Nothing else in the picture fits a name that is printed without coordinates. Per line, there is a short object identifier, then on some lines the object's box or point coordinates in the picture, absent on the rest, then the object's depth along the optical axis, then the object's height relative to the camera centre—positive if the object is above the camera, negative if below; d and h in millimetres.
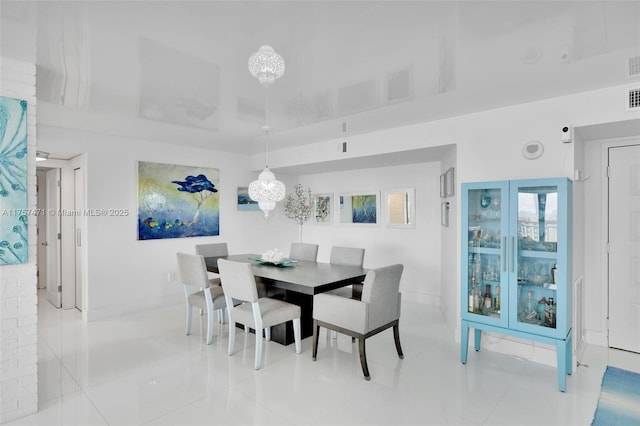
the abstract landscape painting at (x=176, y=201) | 5035 +163
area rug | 2410 -1397
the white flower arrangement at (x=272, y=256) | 4129 -518
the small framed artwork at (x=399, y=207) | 5461 +68
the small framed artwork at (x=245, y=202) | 6191 +172
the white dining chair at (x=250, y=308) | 3172 -909
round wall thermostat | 3225 +560
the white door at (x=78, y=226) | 4762 -194
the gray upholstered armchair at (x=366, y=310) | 2973 -861
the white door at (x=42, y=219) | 5746 -121
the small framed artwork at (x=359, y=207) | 5961 +78
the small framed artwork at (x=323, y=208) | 6664 +67
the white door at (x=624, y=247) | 3518 -364
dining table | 3243 -634
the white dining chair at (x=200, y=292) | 3750 -849
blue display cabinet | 2844 -437
